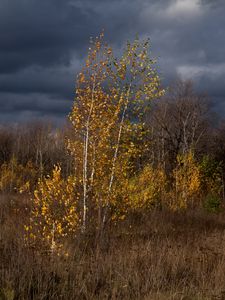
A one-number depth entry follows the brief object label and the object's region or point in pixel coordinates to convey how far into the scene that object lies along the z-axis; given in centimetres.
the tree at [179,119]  4307
